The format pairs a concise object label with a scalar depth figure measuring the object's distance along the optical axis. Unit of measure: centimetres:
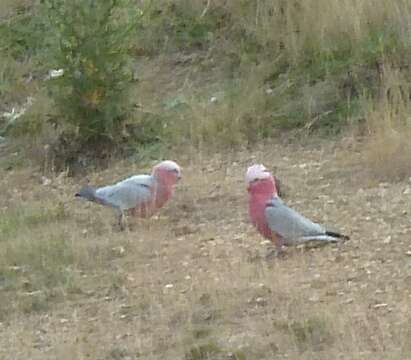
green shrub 1493
